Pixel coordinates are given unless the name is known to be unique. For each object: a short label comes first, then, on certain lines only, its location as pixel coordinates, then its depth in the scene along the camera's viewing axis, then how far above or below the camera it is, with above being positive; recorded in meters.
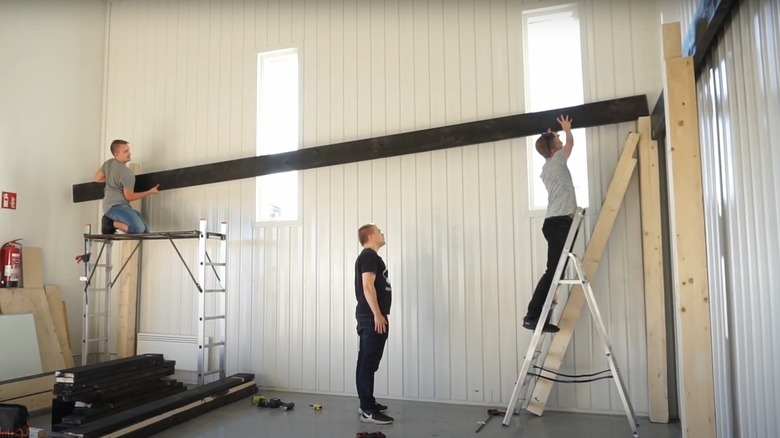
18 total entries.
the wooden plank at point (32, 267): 6.02 +0.08
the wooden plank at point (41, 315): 5.77 -0.47
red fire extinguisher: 5.74 +0.13
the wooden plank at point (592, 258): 4.55 +0.08
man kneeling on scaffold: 5.85 +0.90
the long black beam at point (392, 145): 4.67 +1.29
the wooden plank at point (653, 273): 4.37 -0.06
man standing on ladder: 4.30 +0.45
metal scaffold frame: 5.61 -0.27
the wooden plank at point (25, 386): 4.88 -1.09
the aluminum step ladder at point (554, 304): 3.99 -0.42
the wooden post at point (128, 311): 6.42 -0.47
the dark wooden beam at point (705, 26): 2.73 +1.34
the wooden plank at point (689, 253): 2.77 +0.07
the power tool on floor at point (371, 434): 4.07 -1.29
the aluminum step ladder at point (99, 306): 6.15 -0.42
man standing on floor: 4.44 -0.39
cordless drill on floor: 5.06 -1.31
